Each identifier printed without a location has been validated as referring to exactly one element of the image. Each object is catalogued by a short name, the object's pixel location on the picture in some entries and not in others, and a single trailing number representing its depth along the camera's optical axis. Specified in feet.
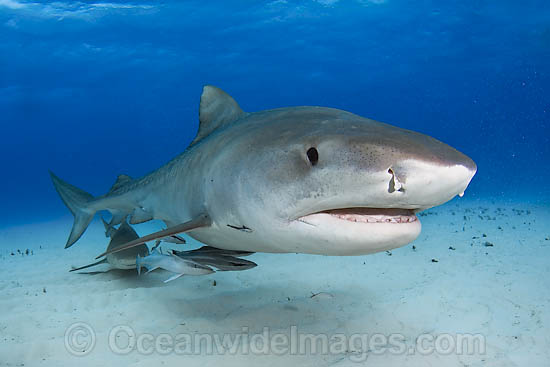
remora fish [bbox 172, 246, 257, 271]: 10.16
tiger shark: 5.77
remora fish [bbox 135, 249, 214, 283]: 10.12
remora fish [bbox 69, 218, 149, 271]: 17.44
